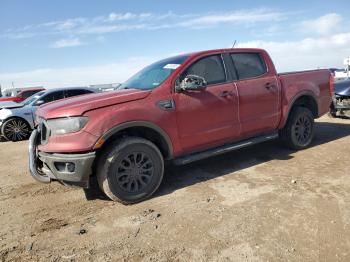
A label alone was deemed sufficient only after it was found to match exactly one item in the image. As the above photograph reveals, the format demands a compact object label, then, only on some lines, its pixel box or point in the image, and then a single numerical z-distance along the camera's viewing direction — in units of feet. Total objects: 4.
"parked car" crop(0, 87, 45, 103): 55.01
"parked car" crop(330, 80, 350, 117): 28.71
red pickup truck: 12.73
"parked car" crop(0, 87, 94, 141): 32.27
